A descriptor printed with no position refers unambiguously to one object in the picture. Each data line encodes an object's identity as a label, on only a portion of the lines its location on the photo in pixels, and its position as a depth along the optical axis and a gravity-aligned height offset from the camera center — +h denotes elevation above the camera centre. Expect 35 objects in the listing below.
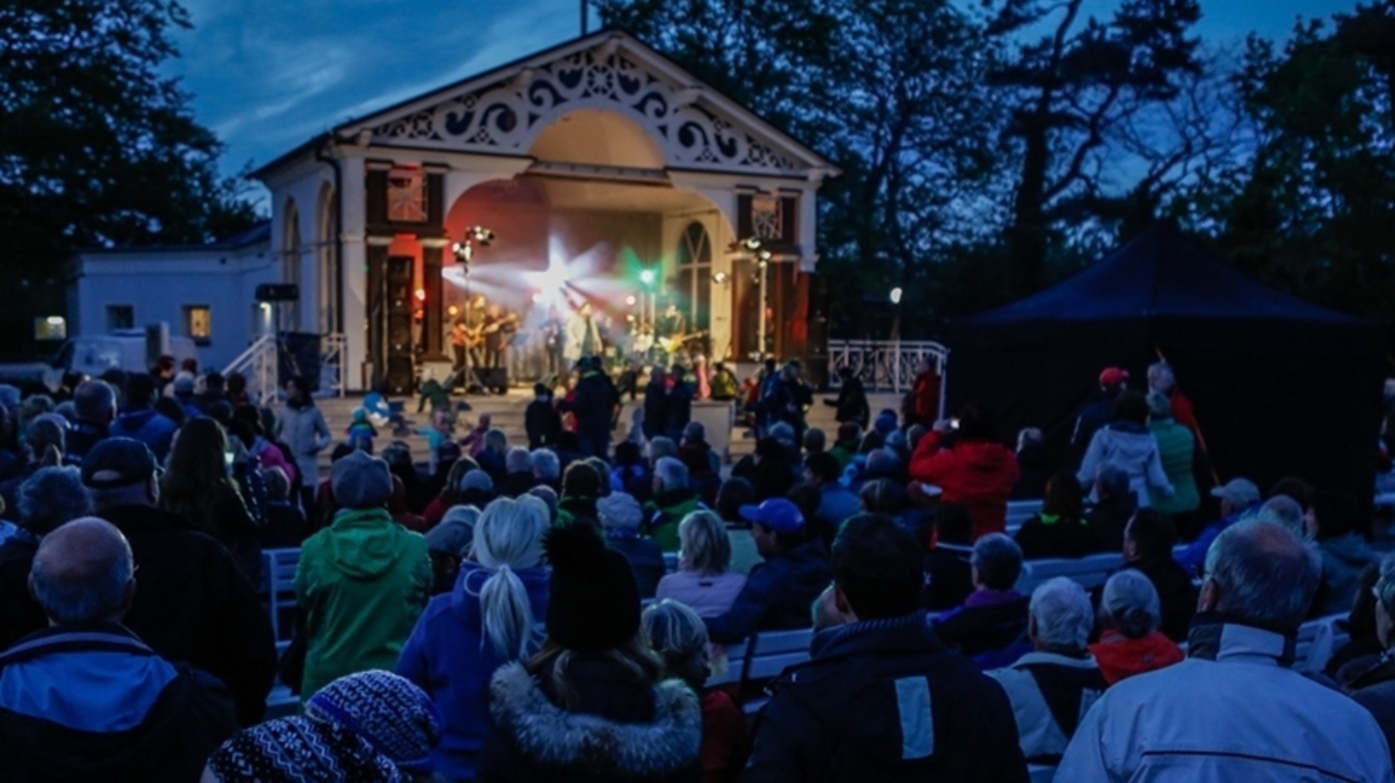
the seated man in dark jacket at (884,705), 2.58 -0.70
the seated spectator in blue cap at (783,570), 5.23 -0.89
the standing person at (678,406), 16.38 -0.75
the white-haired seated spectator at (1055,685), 3.90 -0.97
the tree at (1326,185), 25.08 +3.35
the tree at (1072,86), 36.59 +7.36
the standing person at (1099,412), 9.30 -0.42
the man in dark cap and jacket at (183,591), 3.50 -0.67
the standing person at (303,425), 11.37 -0.73
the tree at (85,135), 32.38 +5.01
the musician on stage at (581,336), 24.80 +0.14
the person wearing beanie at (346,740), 1.85 -0.57
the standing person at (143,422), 7.21 -0.46
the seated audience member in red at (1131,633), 4.23 -0.91
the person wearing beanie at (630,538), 6.05 -0.88
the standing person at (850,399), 17.36 -0.67
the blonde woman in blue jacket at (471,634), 3.44 -0.76
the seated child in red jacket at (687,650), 3.60 -0.82
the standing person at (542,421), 14.61 -0.85
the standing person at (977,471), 7.53 -0.69
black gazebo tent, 11.22 -0.02
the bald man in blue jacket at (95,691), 2.52 -0.68
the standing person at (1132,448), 8.23 -0.60
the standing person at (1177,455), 8.66 -0.67
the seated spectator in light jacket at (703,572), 5.07 -0.87
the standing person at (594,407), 15.32 -0.73
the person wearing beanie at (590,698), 2.58 -0.70
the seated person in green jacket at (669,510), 7.36 -0.92
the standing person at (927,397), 16.41 -0.59
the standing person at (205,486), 4.39 -0.49
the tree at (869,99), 36.09 +6.85
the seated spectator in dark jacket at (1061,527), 6.80 -0.90
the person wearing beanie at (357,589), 4.38 -0.82
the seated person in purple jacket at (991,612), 4.72 -0.93
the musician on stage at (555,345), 24.95 -0.04
